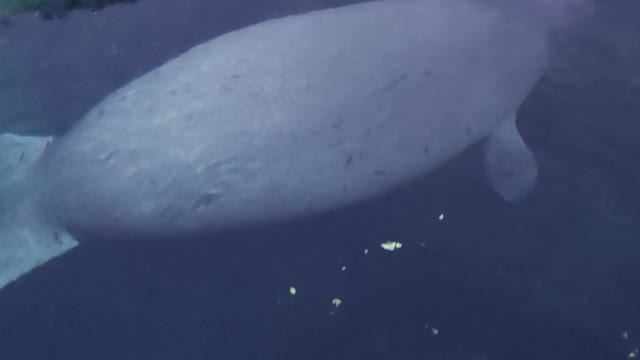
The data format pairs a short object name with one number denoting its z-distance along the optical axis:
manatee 6.19
